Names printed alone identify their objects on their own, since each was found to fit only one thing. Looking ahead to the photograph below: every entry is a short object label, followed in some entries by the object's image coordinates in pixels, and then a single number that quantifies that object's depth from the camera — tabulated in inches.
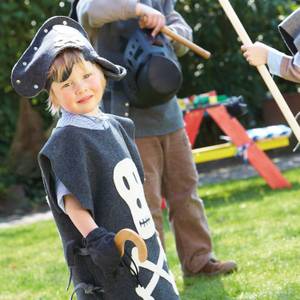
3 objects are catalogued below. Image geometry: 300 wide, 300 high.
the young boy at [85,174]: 148.7
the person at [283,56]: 184.2
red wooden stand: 440.8
